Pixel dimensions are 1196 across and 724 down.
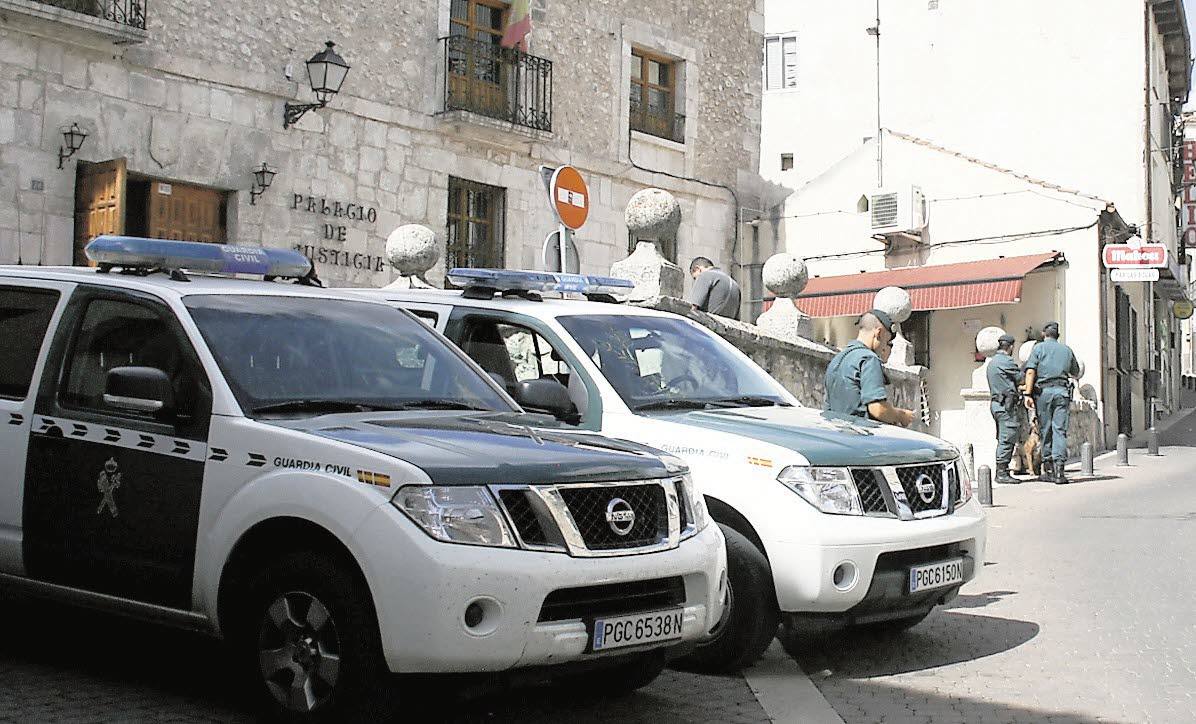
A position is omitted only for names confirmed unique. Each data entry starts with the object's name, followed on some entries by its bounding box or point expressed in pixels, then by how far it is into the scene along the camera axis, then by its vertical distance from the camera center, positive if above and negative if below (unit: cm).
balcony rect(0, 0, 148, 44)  1461 +417
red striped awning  2833 +269
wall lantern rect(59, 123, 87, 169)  1552 +293
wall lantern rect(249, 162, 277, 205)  1744 +280
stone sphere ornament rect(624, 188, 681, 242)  1454 +206
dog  1958 -49
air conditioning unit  3027 +442
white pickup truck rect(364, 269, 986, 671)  646 -21
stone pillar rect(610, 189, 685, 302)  1427 +169
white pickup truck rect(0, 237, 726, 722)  471 -33
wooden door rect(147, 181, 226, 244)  1673 +236
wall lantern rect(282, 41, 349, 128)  1747 +416
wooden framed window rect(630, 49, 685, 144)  2420 +553
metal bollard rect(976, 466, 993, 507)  1535 -79
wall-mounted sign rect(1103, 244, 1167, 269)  2828 +326
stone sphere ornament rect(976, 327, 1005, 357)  2436 +130
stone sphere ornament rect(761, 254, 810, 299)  1847 +183
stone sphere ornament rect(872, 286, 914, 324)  2370 +190
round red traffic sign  1122 +175
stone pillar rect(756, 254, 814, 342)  1811 +159
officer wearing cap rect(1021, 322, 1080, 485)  1828 +32
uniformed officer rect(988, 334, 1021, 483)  1816 +26
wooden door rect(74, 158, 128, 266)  1529 +227
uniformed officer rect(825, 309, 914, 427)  908 +18
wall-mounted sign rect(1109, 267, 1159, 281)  2734 +279
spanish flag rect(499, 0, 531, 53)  2039 +563
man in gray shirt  1522 +131
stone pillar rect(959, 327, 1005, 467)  2247 -18
